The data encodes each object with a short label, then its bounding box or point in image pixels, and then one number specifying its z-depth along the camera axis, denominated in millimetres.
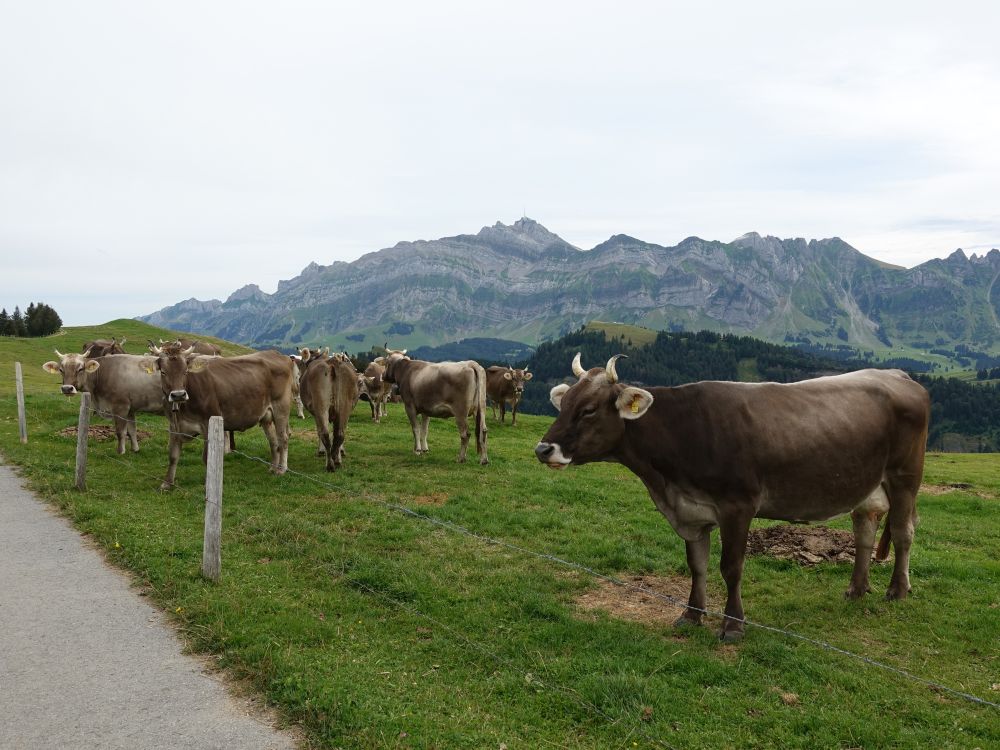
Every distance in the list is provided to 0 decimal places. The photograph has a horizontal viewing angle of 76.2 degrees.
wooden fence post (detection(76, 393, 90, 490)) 14789
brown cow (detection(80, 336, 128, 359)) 24672
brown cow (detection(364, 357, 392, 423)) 29547
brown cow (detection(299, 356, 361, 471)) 17859
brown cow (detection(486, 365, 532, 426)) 32594
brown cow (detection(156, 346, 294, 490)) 15070
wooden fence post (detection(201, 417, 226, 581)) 9469
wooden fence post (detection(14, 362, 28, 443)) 21344
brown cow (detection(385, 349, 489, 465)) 20328
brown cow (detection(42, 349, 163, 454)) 19875
